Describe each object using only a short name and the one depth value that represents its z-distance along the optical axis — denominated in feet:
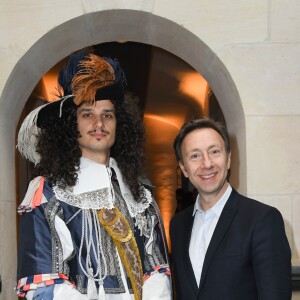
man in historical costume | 6.16
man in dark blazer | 5.36
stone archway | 8.98
